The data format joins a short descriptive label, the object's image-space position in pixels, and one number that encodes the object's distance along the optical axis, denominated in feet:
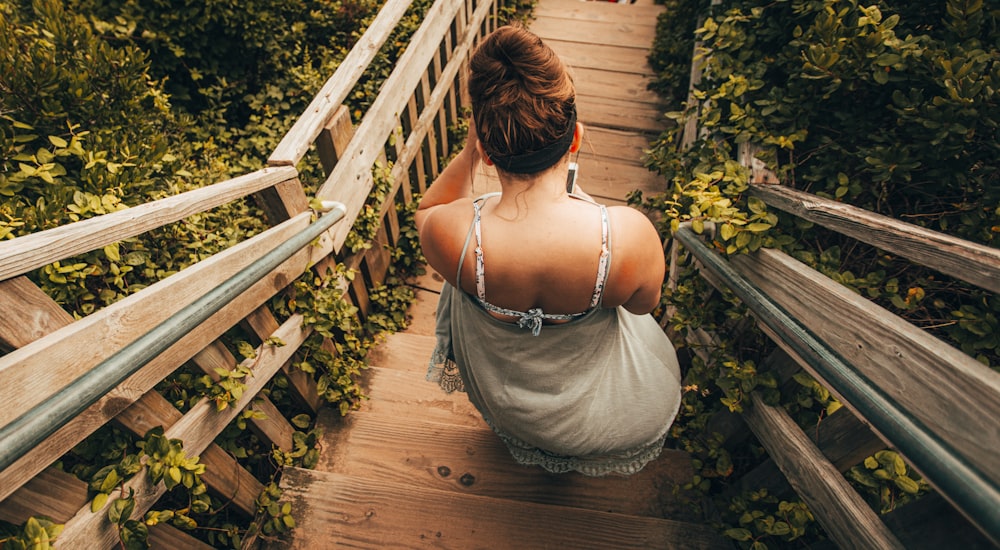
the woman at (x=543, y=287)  3.72
